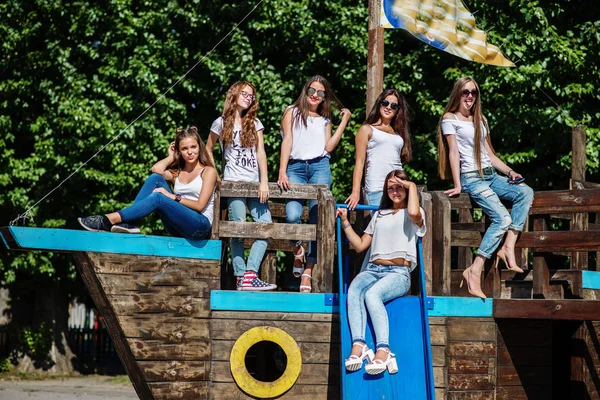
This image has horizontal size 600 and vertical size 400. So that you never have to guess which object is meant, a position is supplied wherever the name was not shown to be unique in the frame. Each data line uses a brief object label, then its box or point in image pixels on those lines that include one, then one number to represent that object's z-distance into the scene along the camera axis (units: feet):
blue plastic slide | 22.35
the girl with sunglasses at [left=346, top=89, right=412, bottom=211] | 25.93
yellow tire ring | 23.57
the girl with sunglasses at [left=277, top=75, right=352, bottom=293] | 26.32
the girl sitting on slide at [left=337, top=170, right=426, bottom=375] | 22.58
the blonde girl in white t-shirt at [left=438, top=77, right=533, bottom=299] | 25.80
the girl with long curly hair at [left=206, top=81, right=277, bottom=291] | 25.43
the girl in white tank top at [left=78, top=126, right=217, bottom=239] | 22.88
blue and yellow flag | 30.81
